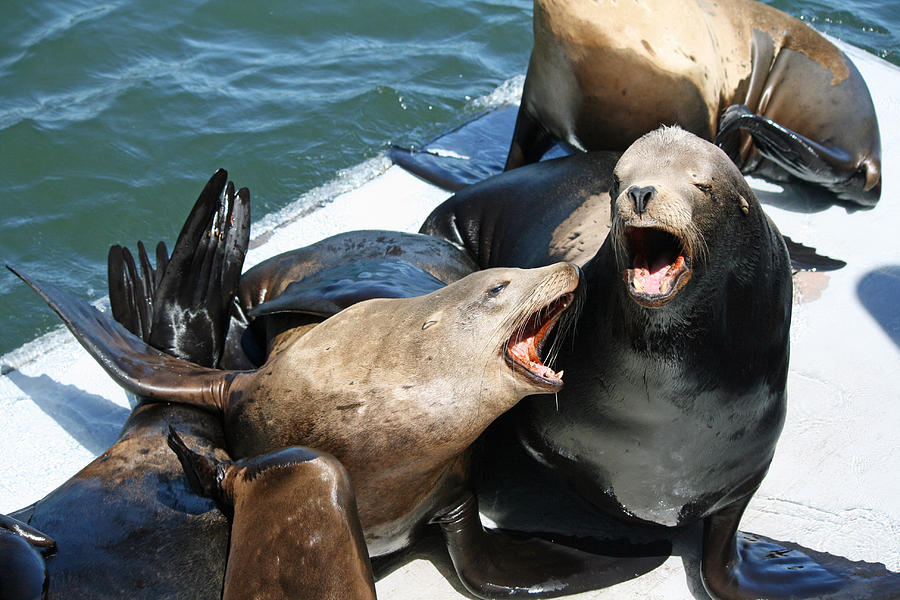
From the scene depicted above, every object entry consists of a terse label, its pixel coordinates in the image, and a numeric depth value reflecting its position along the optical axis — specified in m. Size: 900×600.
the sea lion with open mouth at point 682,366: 2.65
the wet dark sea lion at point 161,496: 2.82
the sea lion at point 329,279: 3.61
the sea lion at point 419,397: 2.98
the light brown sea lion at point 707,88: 4.69
